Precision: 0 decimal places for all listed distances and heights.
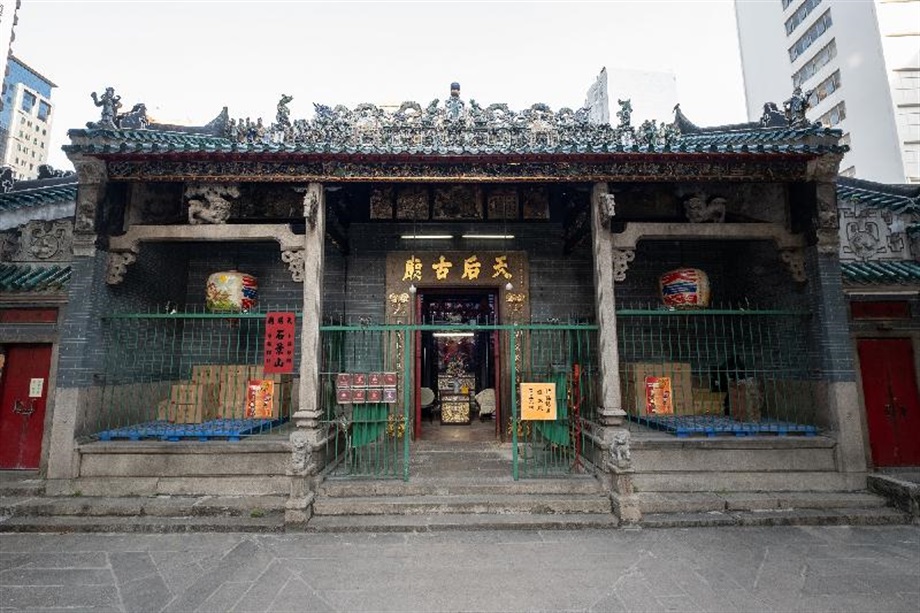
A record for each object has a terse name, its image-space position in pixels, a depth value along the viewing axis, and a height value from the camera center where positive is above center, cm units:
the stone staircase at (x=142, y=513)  575 -190
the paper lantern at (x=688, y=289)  769 +133
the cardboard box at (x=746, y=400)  781 -61
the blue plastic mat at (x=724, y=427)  682 -96
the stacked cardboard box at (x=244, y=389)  845 -36
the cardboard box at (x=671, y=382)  867 -31
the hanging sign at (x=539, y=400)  663 -49
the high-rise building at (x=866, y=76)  2475 +1727
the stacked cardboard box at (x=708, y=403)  884 -74
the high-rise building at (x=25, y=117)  4378 +2677
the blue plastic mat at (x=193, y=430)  670 -93
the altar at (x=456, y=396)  1291 -85
